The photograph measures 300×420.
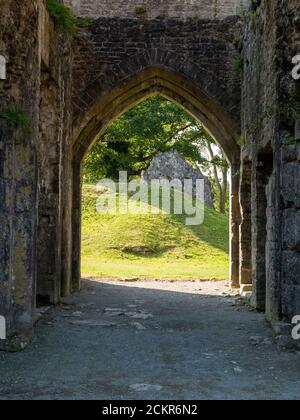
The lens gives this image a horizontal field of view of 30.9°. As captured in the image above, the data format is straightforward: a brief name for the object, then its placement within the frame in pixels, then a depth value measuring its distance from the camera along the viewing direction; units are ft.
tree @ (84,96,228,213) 69.77
